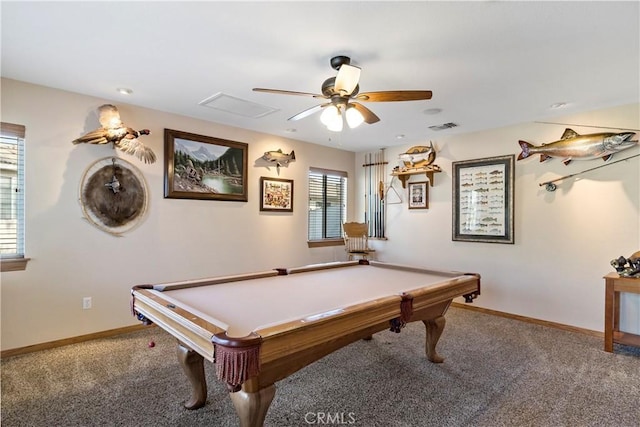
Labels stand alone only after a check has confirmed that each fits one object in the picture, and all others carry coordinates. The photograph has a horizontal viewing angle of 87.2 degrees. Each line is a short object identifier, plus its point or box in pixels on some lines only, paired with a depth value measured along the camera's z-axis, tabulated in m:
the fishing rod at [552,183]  3.70
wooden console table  3.04
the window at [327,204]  5.47
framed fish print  4.20
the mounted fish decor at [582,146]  3.35
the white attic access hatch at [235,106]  3.37
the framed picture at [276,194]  4.70
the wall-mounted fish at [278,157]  4.69
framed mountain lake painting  3.86
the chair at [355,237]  5.33
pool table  1.36
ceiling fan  2.27
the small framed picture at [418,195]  5.03
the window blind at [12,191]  2.94
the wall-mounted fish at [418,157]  4.90
